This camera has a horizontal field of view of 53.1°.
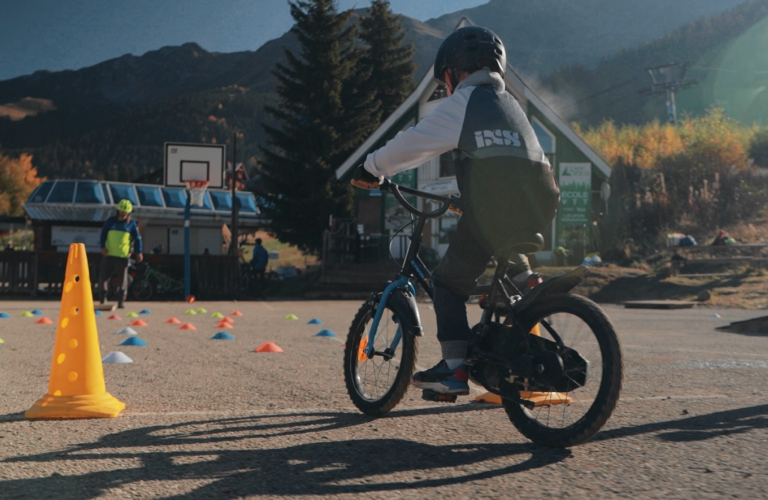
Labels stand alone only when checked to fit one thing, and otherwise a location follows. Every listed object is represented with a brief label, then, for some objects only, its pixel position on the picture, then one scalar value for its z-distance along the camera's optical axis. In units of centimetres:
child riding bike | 353
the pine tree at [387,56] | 4000
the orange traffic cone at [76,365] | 409
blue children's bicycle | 319
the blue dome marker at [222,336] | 884
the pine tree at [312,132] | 3212
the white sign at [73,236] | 4542
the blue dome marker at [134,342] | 800
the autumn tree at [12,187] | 5784
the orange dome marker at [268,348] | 752
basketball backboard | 2503
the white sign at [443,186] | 2698
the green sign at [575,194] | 2612
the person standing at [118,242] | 1288
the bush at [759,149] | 3172
